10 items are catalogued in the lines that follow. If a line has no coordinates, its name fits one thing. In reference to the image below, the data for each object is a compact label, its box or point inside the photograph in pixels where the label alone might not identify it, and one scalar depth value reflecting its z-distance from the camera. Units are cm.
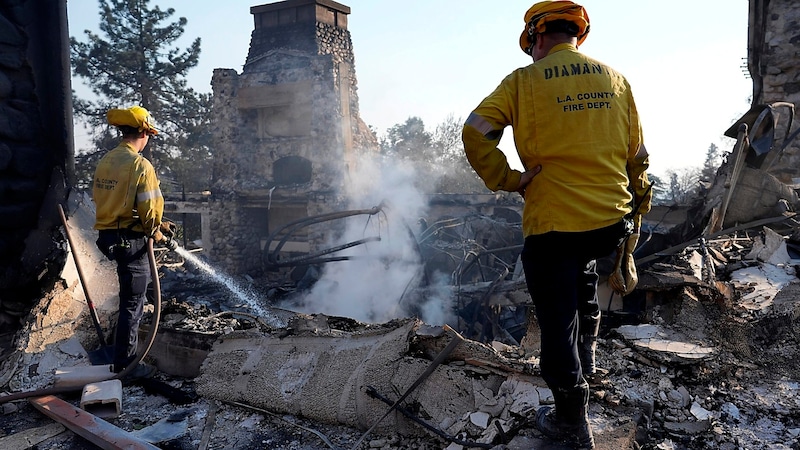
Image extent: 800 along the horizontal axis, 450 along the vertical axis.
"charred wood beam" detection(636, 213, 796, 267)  453
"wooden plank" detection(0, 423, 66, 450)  256
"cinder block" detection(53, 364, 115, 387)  308
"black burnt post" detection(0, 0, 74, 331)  356
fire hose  296
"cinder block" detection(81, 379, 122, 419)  286
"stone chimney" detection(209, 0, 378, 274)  1532
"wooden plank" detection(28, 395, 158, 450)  240
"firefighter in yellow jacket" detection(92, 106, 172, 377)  335
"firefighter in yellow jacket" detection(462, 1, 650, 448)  185
